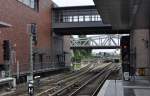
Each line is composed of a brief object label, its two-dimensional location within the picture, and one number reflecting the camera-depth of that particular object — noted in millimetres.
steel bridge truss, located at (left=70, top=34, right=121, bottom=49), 68256
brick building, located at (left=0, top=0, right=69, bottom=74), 25577
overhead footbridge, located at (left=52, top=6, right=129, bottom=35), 35899
